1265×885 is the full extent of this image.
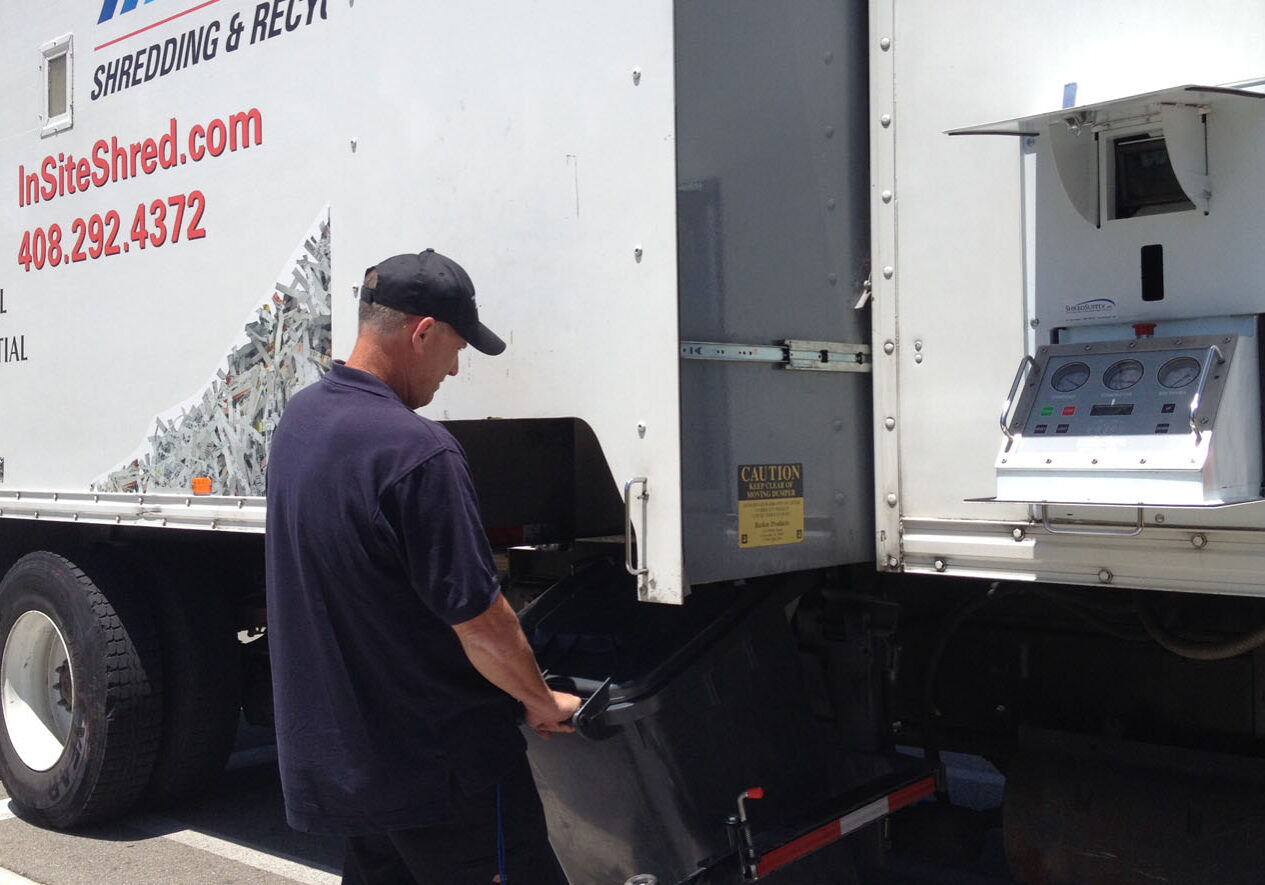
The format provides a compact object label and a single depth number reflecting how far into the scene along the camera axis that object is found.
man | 2.42
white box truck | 2.53
